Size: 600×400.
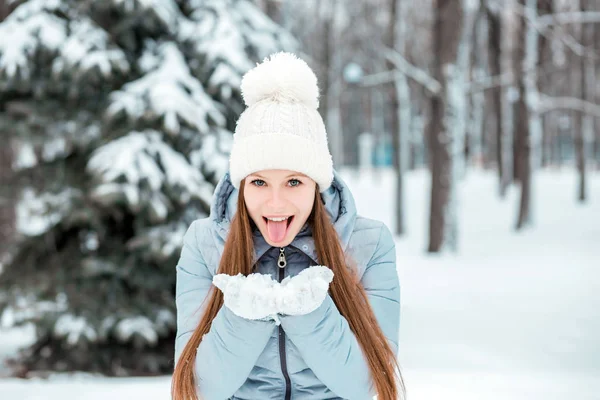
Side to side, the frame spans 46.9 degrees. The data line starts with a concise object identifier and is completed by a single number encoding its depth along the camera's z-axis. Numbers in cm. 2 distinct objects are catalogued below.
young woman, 175
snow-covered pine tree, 613
